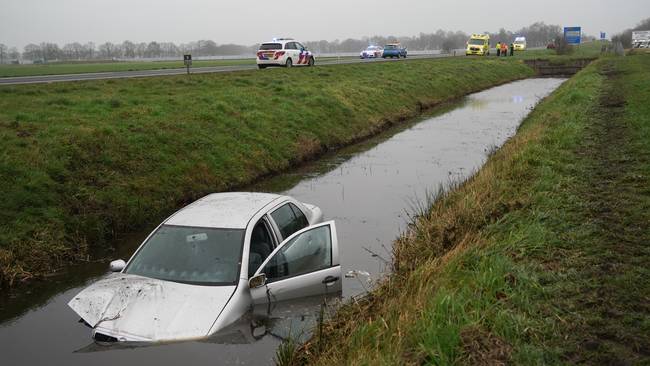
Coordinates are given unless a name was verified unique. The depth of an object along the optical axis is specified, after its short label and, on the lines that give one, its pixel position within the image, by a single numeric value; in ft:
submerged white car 21.38
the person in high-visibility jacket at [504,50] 243.66
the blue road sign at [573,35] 311.06
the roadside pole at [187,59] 98.29
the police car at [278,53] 114.62
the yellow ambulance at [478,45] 227.61
